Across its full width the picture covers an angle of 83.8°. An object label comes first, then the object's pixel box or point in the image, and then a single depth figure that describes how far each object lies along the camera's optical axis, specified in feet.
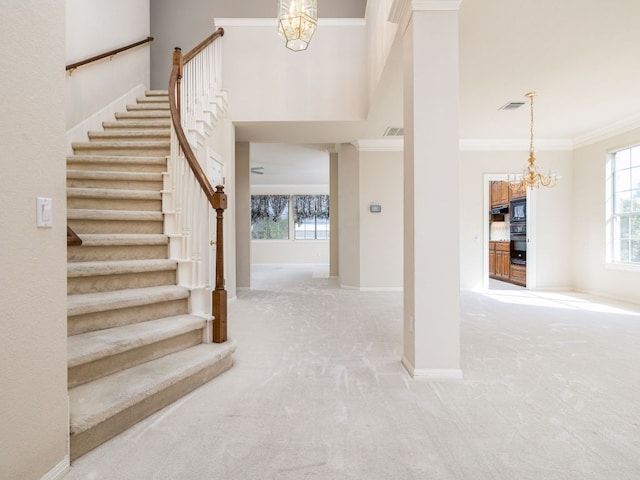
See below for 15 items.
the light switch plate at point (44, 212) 4.42
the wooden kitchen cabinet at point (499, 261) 26.37
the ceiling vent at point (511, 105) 15.36
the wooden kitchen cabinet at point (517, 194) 24.68
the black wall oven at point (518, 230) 24.59
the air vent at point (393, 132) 18.64
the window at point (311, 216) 42.42
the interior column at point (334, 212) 26.18
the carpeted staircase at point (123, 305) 5.96
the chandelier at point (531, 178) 16.52
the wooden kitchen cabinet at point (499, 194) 27.30
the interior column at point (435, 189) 7.97
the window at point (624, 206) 17.48
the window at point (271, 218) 42.34
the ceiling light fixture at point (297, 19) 9.50
